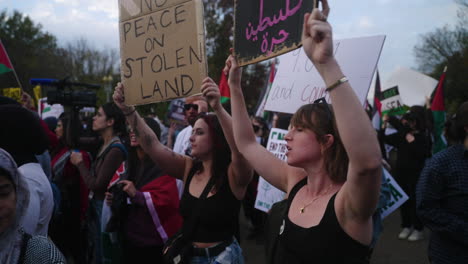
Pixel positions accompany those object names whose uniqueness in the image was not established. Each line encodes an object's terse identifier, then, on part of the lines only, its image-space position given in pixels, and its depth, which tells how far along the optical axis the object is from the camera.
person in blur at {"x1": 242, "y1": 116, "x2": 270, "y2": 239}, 6.33
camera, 4.10
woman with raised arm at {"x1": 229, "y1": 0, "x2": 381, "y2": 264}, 1.31
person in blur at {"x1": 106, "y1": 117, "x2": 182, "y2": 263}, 3.17
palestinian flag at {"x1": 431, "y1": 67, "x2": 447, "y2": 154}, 8.40
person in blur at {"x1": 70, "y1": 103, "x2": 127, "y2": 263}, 3.68
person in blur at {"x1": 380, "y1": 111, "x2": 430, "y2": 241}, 6.21
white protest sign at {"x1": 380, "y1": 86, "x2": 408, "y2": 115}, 10.02
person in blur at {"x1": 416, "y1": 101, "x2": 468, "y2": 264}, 2.36
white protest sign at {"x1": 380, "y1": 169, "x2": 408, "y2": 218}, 3.60
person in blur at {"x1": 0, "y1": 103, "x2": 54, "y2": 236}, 2.02
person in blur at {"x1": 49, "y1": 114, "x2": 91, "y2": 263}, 4.01
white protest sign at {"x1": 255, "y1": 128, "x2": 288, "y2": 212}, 3.65
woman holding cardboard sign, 2.47
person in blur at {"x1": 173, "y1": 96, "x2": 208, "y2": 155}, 4.81
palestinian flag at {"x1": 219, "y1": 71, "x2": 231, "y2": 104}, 6.39
